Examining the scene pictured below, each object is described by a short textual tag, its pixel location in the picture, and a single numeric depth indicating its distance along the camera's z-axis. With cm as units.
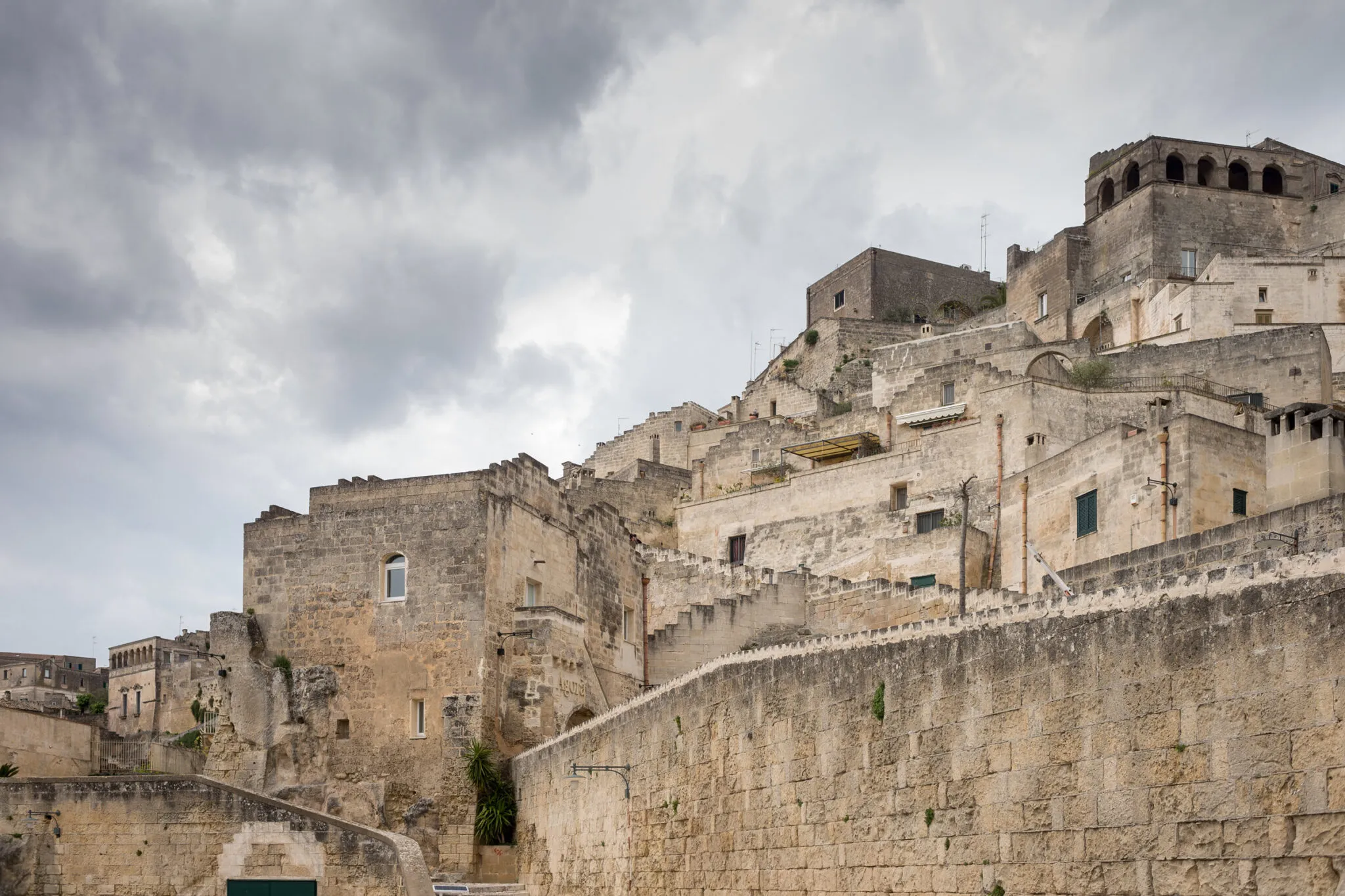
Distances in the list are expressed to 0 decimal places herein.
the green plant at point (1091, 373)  3759
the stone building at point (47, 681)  6719
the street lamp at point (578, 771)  1873
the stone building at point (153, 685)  4438
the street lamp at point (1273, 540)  1874
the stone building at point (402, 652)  2562
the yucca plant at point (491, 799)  2450
